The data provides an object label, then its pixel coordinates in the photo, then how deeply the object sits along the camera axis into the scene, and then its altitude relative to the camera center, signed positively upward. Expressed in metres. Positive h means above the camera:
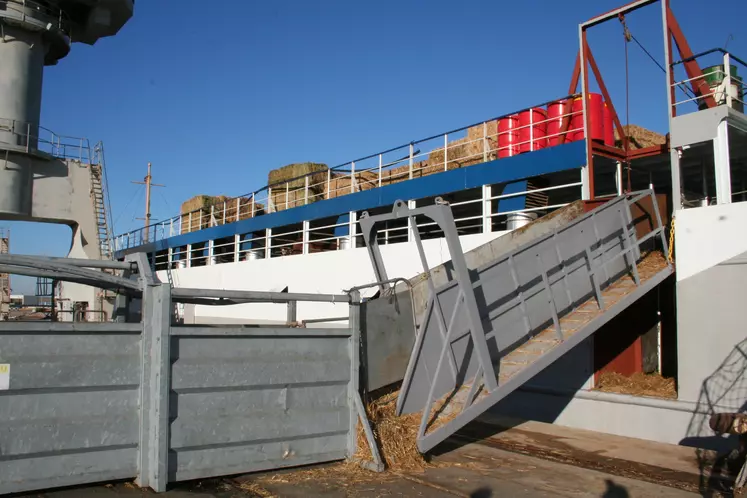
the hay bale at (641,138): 14.99 +4.26
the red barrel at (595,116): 12.45 +3.87
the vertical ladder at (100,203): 21.27 +3.32
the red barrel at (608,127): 13.07 +3.74
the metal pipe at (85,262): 5.19 +0.33
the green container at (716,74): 10.82 +4.06
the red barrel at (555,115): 13.59 +4.19
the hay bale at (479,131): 17.55 +4.90
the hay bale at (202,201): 33.19 +5.40
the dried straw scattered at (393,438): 6.55 -1.52
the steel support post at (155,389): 5.50 -0.83
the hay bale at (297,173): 24.33 +5.39
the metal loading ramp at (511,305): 6.89 -0.07
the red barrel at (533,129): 13.97 +3.97
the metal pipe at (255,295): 5.86 +0.04
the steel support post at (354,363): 6.64 -0.70
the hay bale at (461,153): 16.88 +4.23
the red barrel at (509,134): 14.25 +3.91
